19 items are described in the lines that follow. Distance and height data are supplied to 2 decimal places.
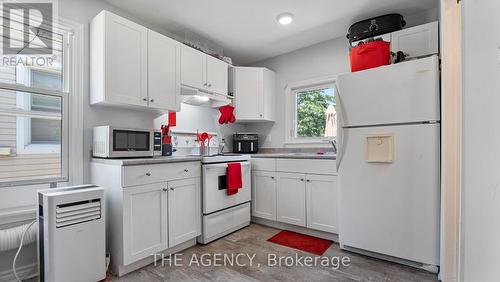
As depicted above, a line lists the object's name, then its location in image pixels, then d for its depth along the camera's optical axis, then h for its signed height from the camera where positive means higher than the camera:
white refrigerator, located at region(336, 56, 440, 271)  1.85 -0.18
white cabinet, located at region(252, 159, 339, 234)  2.53 -0.64
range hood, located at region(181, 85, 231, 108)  2.72 +0.55
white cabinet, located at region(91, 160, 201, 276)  1.86 -0.60
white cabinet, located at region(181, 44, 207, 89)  2.68 +0.87
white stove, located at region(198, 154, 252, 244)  2.48 -0.71
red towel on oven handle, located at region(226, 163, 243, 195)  2.68 -0.44
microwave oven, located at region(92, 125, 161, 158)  2.03 -0.02
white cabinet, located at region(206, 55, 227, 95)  3.00 +0.87
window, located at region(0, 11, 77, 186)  1.80 +0.23
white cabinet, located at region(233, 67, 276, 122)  3.46 +0.70
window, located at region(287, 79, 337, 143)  3.25 +0.41
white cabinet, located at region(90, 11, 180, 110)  2.06 +0.73
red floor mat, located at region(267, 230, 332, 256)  2.35 -1.11
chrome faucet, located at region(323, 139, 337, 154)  2.90 -0.03
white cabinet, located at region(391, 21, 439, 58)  2.24 +1.00
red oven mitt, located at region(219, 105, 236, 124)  3.33 +0.38
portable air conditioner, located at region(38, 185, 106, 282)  1.57 -0.66
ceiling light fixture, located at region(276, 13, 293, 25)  2.56 +1.37
